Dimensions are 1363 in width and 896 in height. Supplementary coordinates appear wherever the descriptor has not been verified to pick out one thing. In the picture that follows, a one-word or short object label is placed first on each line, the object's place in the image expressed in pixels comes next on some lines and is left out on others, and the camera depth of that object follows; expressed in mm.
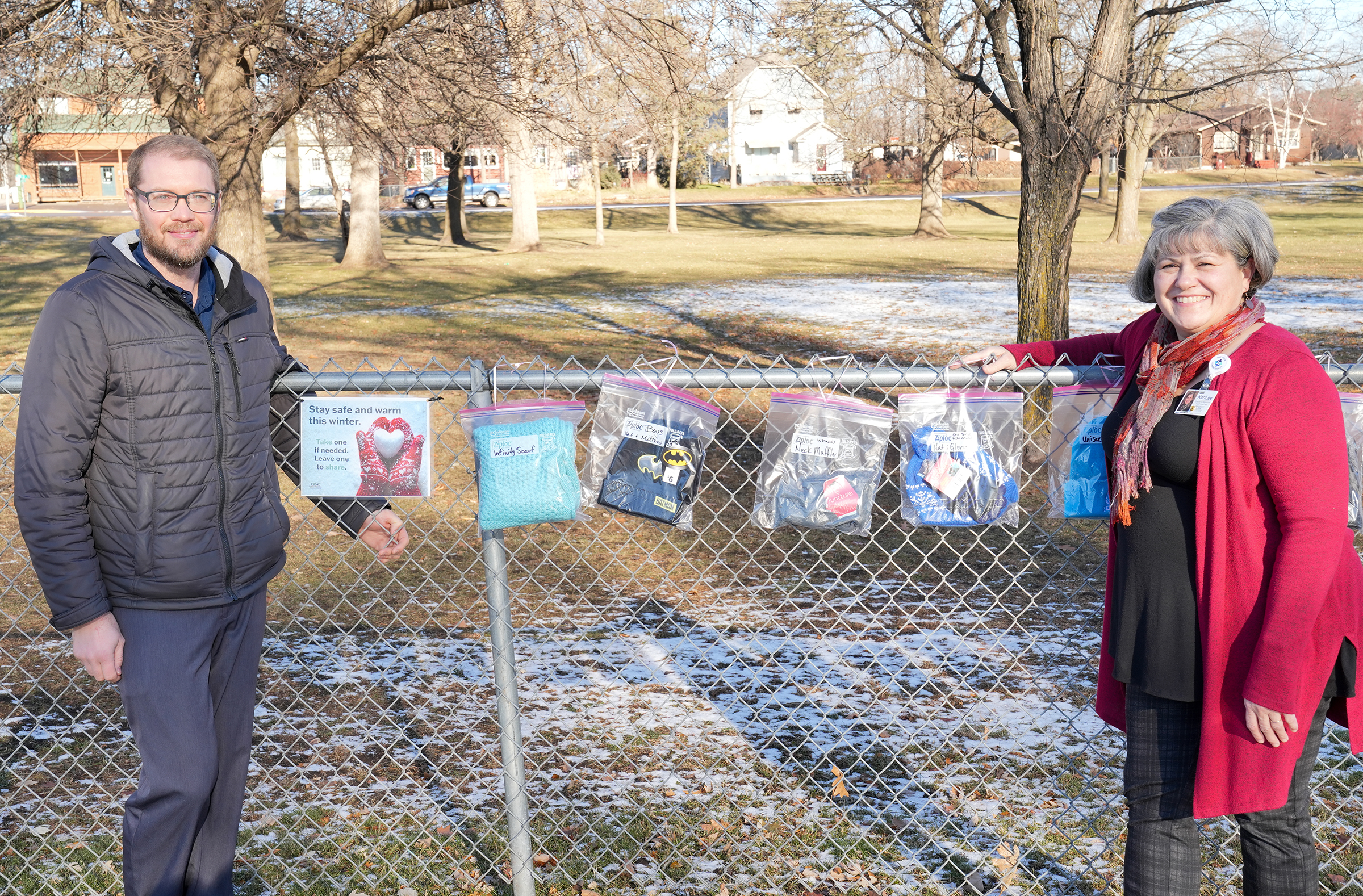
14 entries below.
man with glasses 2285
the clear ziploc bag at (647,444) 2793
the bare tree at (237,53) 8703
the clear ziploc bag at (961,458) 2836
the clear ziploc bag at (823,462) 2848
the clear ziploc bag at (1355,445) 2750
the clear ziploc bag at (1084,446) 2822
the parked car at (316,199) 53062
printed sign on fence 2832
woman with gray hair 2133
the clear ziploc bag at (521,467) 2736
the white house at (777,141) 67875
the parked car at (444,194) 49531
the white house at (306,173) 57281
